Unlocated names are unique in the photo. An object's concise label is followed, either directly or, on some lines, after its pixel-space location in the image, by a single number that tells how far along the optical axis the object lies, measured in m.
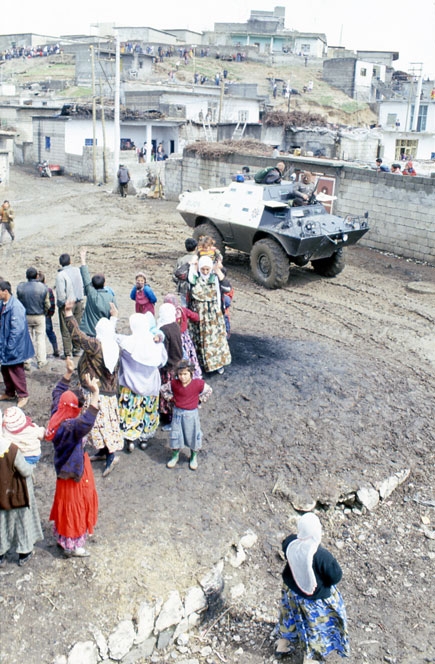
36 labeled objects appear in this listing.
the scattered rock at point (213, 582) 4.73
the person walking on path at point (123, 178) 21.30
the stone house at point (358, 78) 50.34
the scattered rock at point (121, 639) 4.18
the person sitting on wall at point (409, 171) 15.81
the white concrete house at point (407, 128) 26.61
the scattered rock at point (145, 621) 4.32
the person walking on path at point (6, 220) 14.45
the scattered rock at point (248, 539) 5.32
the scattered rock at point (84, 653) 4.03
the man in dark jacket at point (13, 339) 6.71
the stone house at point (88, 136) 27.77
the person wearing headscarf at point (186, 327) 6.61
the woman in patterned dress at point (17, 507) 4.29
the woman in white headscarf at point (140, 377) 5.75
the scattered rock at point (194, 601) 4.60
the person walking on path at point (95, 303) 6.96
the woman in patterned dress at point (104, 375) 5.45
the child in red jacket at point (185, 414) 5.64
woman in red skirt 4.46
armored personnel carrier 10.92
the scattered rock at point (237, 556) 5.12
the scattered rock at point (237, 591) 4.91
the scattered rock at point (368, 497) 6.12
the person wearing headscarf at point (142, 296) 7.46
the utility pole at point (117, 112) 22.00
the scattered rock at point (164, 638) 4.43
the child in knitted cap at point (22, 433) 4.49
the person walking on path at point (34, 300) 7.48
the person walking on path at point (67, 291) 7.79
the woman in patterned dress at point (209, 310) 7.26
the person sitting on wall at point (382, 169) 15.13
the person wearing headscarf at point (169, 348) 6.37
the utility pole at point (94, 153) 25.52
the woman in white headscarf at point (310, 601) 3.87
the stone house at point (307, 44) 61.06
